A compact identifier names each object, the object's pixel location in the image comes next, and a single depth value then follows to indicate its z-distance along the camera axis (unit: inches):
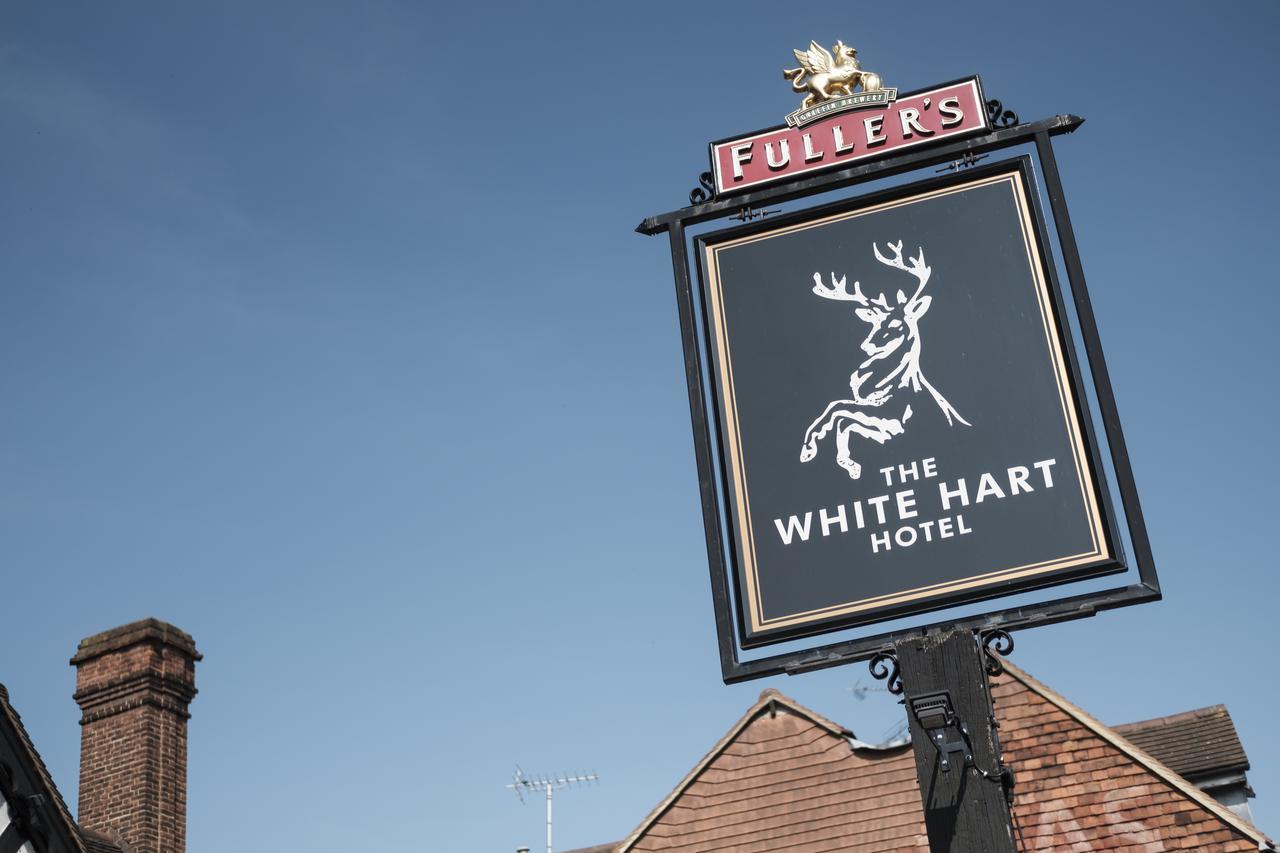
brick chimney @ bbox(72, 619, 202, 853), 589.6
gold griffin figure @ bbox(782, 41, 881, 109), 374.6
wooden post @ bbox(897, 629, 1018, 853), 295.3
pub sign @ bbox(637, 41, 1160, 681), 313.3
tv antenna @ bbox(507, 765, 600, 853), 999.6
